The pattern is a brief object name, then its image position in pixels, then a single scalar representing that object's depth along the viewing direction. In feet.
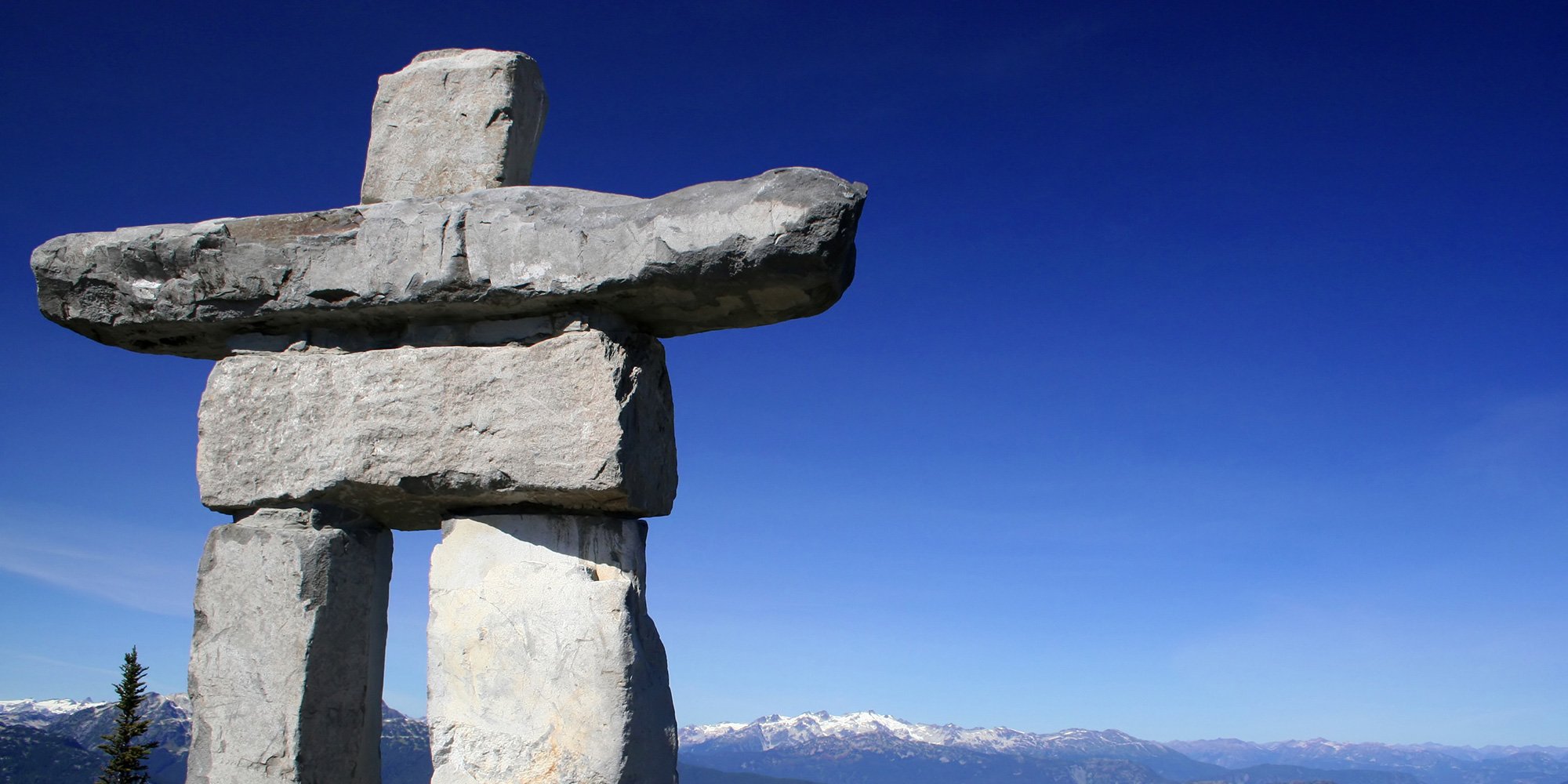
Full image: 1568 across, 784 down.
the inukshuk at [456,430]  11.60
